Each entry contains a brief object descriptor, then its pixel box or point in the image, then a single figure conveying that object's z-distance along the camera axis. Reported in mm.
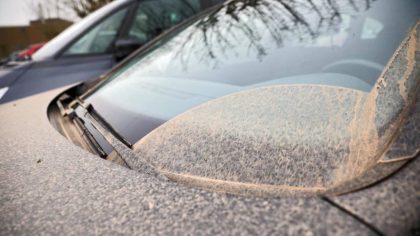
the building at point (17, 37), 26312
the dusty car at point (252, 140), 615
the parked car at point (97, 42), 2684
